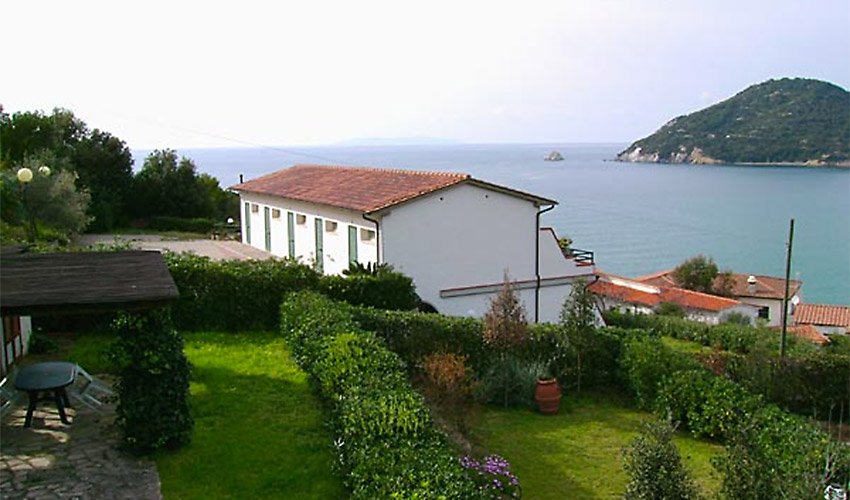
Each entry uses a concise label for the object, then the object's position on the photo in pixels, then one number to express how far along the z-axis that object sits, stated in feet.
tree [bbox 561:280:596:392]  46.14
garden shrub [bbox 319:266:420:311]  55.98
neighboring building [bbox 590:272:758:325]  152.76
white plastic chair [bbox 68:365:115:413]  32.09
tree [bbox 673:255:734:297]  187.83
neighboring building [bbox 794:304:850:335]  161.17
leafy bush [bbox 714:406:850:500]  21.50
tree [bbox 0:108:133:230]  131.23
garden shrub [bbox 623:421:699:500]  21.83
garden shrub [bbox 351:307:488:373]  46.52
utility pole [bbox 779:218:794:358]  67.70
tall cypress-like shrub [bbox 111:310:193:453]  26.71
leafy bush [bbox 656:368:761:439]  37.68
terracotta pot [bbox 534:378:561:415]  43.60
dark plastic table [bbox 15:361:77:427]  28.66
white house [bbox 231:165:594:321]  71.61
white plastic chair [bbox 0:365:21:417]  29.32
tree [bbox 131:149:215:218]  146.41
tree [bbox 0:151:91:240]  100.17
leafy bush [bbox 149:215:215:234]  141.38
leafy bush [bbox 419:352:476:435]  33.37
